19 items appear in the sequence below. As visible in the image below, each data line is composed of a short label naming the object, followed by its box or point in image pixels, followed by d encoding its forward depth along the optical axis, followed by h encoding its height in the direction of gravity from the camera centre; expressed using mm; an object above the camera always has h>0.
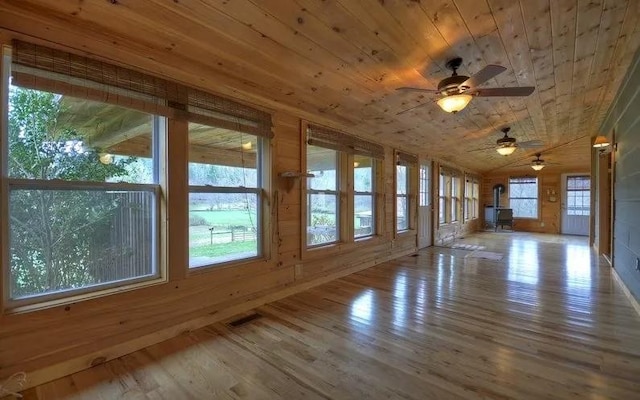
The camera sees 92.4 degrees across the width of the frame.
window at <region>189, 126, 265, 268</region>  2775 +27
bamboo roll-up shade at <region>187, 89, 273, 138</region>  2652 +789
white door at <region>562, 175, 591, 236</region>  9413 -195
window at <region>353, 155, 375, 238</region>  4758 +34
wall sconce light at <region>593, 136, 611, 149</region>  4889 +914
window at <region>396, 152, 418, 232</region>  5844 +161
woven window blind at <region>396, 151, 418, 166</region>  5676 +755
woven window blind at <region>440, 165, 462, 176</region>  7559 +687
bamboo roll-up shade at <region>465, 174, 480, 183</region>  9524 +638
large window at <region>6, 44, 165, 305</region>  1892 +88
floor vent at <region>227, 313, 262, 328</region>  2746 -1127
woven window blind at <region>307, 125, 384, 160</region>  3830 +774
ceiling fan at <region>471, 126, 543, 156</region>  5195 +924
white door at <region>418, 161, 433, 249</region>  6652 -230
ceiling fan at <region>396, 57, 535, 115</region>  2639 +948
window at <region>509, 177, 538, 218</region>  10320 +27
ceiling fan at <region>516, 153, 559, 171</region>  8227 +944
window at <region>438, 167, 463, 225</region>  7715 +70
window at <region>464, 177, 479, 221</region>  9523 -39
